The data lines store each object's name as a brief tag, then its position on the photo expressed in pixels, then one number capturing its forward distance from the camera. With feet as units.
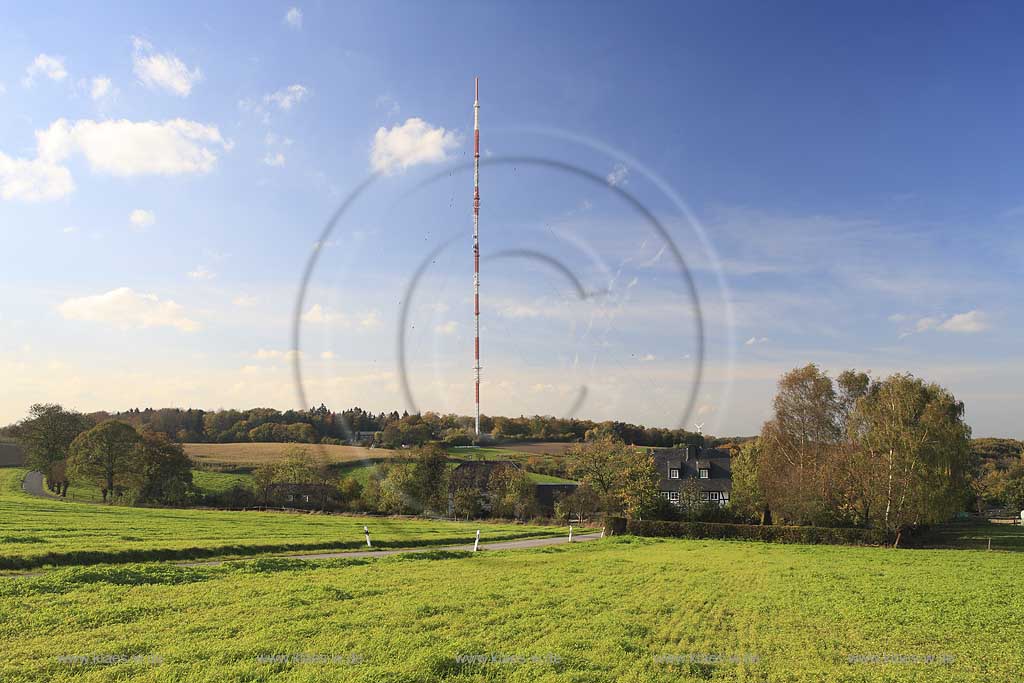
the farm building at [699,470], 266.36
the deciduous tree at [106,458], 228.43
